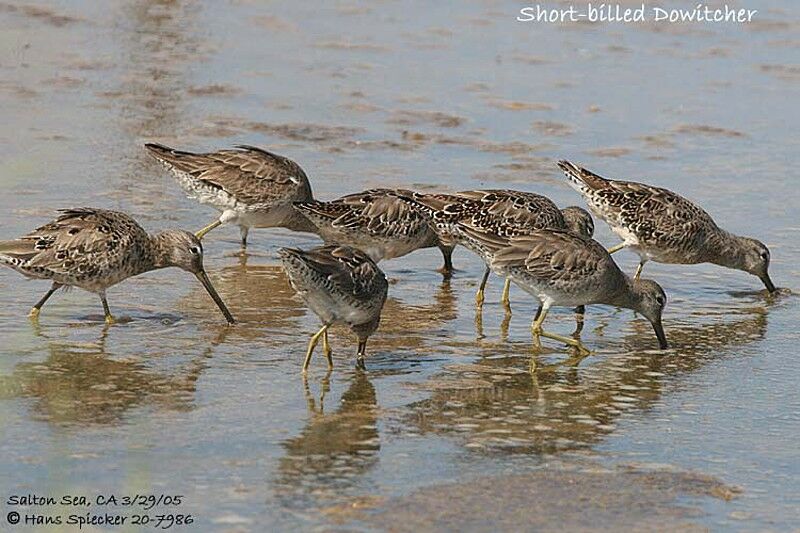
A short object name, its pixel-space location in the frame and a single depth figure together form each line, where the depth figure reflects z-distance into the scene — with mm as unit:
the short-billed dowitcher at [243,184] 22922
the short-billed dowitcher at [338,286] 16953
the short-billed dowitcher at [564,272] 19094
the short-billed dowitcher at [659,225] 22641
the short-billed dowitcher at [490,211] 21453
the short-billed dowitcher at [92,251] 18500
